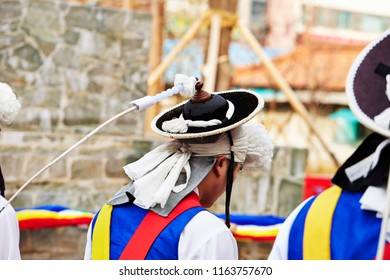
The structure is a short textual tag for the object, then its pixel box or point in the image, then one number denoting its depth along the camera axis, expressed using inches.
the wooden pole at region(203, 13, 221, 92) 604.2
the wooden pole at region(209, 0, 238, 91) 616.7
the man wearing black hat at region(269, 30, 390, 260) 152.7
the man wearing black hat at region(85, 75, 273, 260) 174.1
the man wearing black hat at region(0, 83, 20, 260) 200.1
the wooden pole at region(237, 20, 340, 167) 594.2
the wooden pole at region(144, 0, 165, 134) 600.5
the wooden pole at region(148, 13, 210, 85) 611.0
